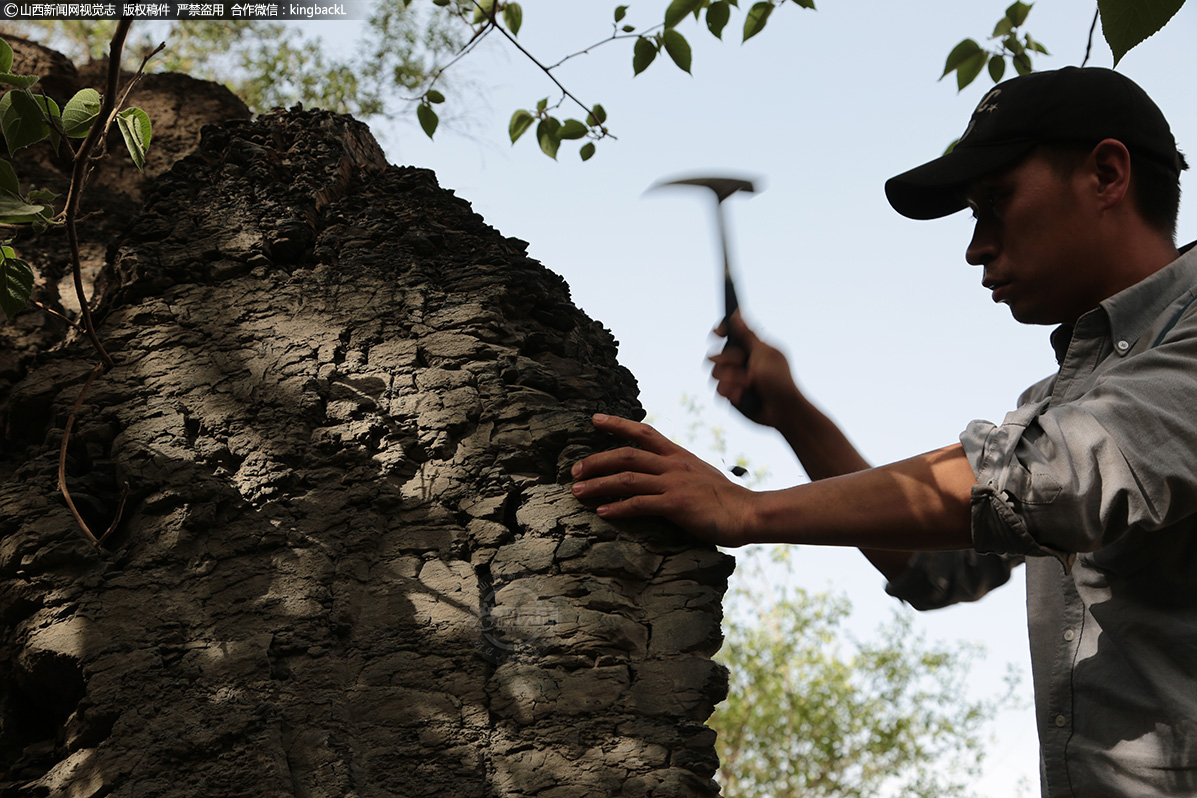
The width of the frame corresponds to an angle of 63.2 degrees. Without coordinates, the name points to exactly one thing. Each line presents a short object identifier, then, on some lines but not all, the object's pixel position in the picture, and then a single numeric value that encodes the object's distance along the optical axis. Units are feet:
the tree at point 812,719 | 42.14
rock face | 6.02
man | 5.42
